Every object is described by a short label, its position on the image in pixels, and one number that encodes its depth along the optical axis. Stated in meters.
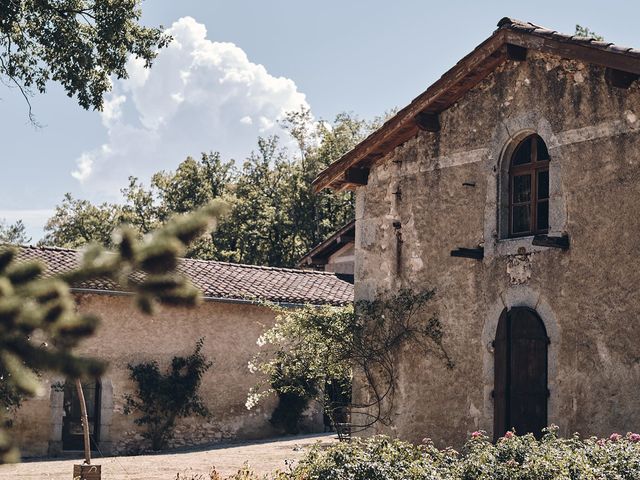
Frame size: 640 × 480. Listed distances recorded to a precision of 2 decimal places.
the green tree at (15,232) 52.97
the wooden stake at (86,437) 11.91
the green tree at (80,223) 42.31
